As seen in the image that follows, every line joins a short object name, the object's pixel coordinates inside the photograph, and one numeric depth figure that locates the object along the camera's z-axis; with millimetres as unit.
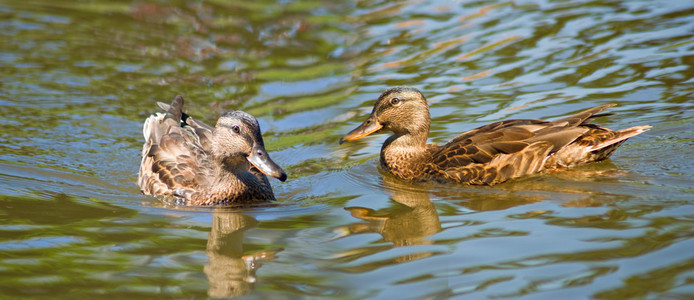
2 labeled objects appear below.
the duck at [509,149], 15687
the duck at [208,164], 14914
